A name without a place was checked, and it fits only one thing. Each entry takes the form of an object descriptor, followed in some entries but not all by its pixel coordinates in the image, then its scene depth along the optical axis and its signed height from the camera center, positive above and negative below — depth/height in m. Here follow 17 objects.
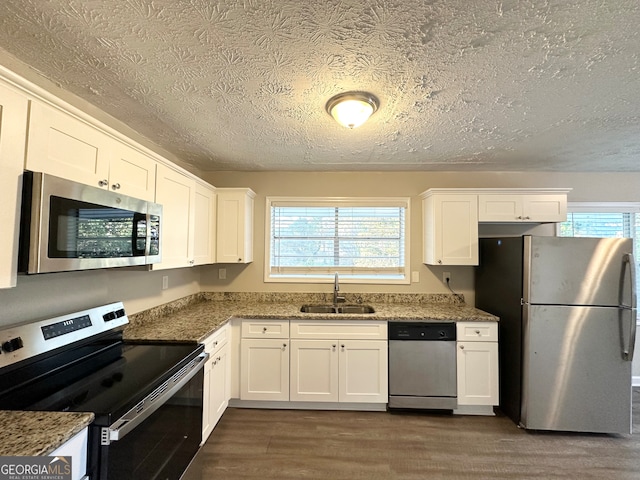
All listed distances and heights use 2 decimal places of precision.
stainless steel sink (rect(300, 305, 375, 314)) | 3.08 -0.61
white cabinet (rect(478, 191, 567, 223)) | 2.88 +0.48
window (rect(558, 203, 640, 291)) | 3.29 +0.40
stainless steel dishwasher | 2.63 -1.01
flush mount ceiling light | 1.68 +0.86
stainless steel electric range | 1.11 -0.62
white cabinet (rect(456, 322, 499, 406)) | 2.63 -0.99
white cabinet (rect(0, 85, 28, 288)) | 1.00 +0.25
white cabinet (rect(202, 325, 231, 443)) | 2.11 -1.05
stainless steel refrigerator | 2.33 -0.64
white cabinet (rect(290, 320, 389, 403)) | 2.66 -1.01
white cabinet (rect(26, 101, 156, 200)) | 1.12 +0.43
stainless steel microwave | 1.07 +0.09
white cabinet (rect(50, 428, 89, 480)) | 0.93 -0.69
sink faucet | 3.16 -0.47
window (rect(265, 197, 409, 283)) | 3.34 +0.15
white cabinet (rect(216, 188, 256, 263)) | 3.02 +0.25
